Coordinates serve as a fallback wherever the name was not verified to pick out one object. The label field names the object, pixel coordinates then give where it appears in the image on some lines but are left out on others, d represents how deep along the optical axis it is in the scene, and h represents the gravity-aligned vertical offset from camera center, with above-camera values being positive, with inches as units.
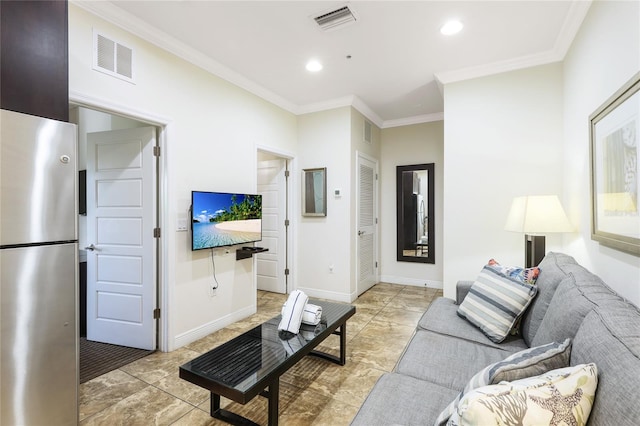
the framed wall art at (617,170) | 60.1 +9.5
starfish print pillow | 31.8 -20.5
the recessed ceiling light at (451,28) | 99.9 +61.6
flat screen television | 115.2 -2.1
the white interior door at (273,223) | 183.0 -5.7
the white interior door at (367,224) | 181.5 -6.7
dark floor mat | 97.0 -49.3
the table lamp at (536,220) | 96.1 -2.6
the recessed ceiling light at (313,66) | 126.6 +62.3
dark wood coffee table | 61.3 -33.5
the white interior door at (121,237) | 110.8 -8.5
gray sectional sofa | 34.2 -22.4
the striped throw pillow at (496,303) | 76.9 -24.1
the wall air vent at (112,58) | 90.1 +48.0
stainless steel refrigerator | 56.6 -11.1
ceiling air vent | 94.5 +61.9
